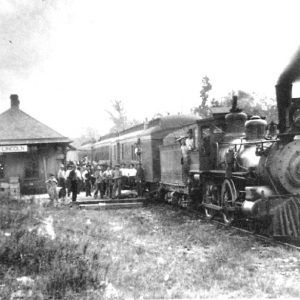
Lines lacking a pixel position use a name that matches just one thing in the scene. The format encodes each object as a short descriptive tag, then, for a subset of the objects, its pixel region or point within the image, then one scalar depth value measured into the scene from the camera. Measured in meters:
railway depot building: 19.95
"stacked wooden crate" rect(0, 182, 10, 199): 18.01
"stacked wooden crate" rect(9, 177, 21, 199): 17.83
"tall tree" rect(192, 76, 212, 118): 42.05
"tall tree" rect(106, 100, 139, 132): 71.56
